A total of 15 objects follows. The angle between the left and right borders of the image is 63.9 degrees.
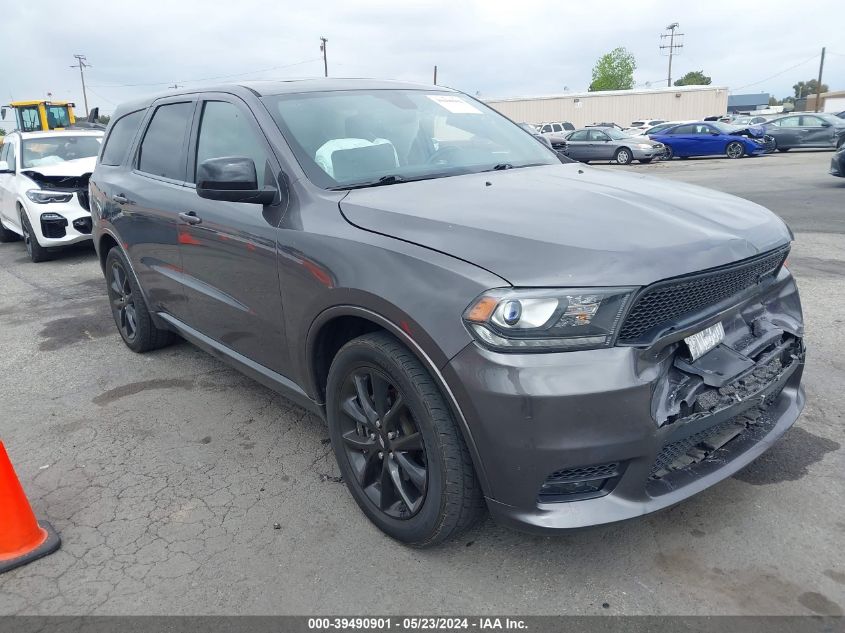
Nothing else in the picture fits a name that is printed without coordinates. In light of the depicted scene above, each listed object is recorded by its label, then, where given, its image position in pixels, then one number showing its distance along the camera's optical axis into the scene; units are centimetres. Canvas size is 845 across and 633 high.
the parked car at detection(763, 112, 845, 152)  2395
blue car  2322
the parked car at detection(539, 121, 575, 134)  3394
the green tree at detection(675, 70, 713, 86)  10862
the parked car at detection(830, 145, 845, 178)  1225
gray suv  216
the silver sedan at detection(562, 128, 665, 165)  2341
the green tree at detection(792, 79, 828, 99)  11713
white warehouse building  4734
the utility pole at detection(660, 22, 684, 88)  8294
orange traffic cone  269
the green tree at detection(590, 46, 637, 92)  8262
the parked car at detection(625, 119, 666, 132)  3888
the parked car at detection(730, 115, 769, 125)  3140
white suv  913
